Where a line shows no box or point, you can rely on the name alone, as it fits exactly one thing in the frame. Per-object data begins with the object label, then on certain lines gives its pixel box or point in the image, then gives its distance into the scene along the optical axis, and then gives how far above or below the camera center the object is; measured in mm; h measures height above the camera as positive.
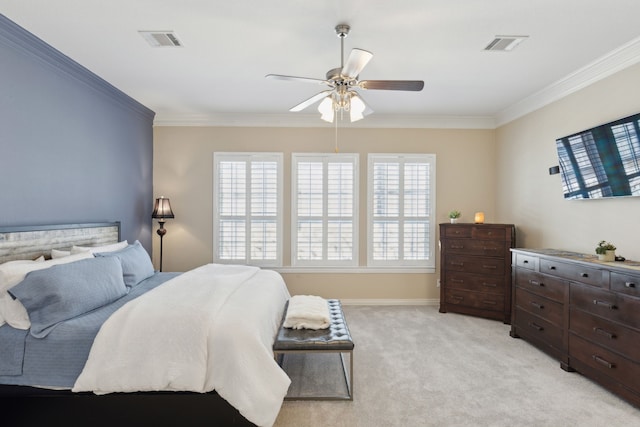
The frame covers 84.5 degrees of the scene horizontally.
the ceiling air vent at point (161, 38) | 2859 +1494
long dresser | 2611 -814
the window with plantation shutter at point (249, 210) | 5262 +121
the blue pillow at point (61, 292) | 2283 -524
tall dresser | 4535 -661
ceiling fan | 2461 +1030
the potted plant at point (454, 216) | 5027 +49
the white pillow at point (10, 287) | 2293 -496
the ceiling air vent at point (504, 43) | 2904 +1500
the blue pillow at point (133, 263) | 3322 -458
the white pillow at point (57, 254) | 3049 -326
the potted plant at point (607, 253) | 2971 -273
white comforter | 2146 -869
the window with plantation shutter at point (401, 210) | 5312 +134
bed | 2156 -901
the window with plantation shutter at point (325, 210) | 5277 +125
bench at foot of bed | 2541 -907
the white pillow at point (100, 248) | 3281 -310
